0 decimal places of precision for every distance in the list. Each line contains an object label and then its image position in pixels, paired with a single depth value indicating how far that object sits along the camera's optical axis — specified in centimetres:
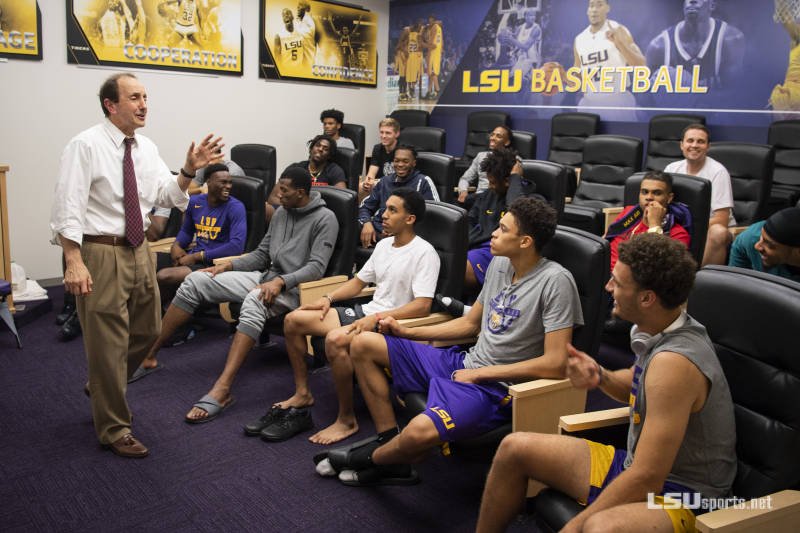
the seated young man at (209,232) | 404
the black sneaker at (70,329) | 409
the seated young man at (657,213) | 337
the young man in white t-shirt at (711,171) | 434
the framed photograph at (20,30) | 509
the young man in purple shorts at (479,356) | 224
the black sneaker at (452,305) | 284
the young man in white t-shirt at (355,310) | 287
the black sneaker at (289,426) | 289
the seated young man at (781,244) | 232
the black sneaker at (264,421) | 293
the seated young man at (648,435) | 152
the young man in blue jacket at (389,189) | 437
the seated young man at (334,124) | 649
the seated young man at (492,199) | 385
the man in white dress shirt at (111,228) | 251
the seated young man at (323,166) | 532
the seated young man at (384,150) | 589
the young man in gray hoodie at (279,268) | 340
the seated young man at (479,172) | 547
